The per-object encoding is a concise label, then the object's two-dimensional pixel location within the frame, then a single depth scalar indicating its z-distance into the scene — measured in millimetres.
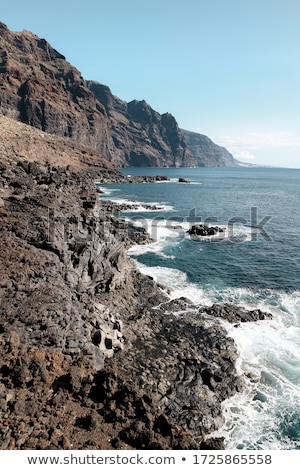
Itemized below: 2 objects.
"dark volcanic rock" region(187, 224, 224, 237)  56281
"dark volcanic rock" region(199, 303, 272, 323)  27797
